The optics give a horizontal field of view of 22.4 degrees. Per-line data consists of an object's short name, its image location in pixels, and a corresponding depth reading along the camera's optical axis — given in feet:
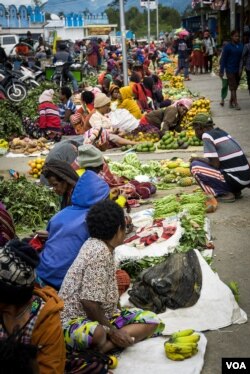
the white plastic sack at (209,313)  15.66
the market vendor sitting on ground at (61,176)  18.01
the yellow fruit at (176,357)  13.85
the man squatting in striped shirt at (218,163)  25.20
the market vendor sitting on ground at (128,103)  43.62
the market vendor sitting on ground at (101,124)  32.27
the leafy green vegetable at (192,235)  20.15
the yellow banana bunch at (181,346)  13.85
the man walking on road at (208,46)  86.07
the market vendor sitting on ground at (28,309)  10.23
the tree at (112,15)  310.04
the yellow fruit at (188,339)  14.12
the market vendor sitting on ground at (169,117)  40.93
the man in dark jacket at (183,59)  83.29
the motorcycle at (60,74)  67.73
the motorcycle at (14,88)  54.70
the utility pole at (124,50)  54.12
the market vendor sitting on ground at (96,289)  13.25
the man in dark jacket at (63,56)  74.79
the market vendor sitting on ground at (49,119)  41.81
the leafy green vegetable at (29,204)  24.90
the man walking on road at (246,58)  49.55
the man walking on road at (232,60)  49.62
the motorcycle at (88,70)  94.91
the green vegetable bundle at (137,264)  18.72
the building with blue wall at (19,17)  195.21
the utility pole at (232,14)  70.28
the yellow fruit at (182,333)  14.42
